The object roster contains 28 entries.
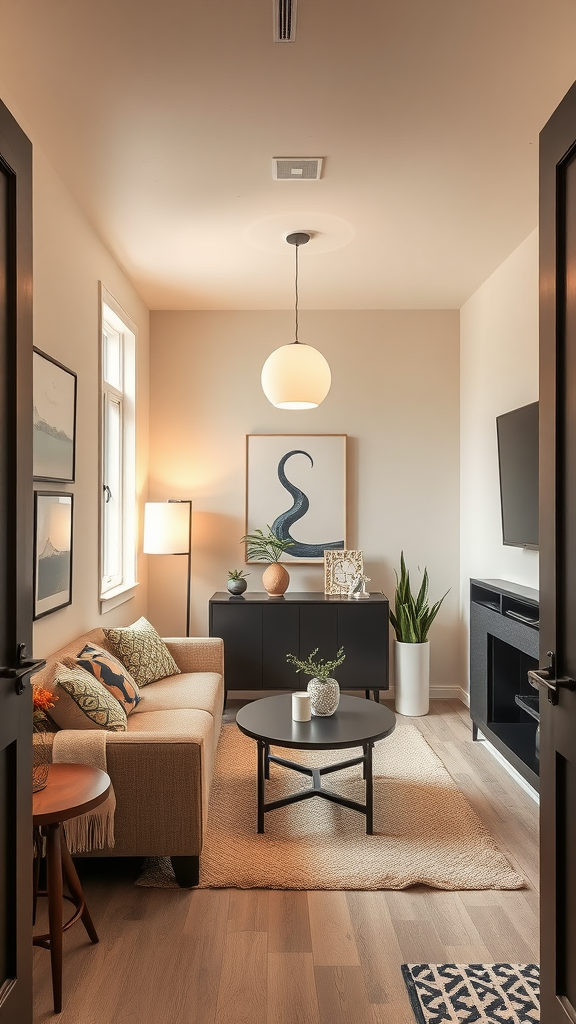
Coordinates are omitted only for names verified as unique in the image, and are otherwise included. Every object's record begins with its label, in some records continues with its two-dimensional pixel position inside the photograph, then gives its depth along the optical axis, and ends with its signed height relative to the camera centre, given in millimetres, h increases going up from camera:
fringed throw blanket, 2312 -975
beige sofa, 2432 -960
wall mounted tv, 3426 +196
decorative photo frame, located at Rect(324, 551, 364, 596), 4930 -386
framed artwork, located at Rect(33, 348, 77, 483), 2781 +391
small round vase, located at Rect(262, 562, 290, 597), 4750 -443
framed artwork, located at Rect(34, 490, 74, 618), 2768 -154
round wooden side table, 1921 -871
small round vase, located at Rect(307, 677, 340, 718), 3107 -803
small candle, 3033 -829
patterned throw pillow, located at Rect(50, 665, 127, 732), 2572 -701
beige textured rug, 2562 -1299
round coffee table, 2807 -892
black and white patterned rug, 1860 -1304
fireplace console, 3334 -822
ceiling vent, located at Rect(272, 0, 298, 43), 1980 +1409
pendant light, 3715 +727
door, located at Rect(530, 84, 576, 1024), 1477 -119
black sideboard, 4598 -797
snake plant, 4680 -683
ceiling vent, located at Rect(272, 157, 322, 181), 2895 +1429
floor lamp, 4645 -101
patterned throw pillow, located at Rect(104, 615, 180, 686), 3580 -714
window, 4273 +386
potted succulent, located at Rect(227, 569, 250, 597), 4746 -468
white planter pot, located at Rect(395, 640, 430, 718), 4656 -1084
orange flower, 2170 -563
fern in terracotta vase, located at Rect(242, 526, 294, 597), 4781 -264
